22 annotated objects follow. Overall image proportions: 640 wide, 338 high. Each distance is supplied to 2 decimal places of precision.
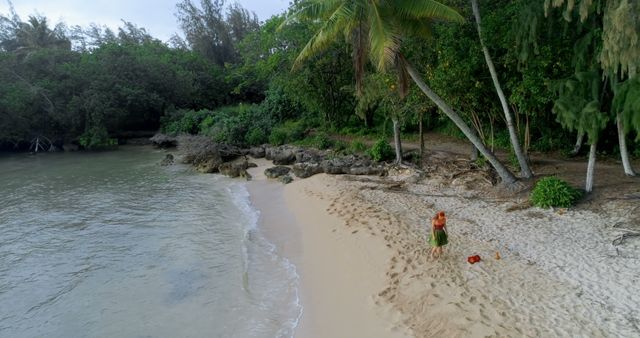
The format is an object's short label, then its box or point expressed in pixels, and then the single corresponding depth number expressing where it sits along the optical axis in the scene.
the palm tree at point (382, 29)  11.90
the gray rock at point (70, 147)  38.88
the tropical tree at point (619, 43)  7.81
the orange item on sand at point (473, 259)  9.20
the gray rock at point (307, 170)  20.30
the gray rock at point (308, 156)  23.20
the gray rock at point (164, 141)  37.34
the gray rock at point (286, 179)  20.11
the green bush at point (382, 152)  21.45
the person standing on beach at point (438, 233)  9.42
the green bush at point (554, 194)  11.91
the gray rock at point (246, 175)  22.37
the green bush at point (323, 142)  26.84
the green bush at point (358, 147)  24.00
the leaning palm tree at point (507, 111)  13.14
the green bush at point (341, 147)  24.77
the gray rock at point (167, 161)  28.31
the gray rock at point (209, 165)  25.20
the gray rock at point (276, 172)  21.45
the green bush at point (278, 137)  30.94
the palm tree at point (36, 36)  44.47
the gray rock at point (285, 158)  24.98
